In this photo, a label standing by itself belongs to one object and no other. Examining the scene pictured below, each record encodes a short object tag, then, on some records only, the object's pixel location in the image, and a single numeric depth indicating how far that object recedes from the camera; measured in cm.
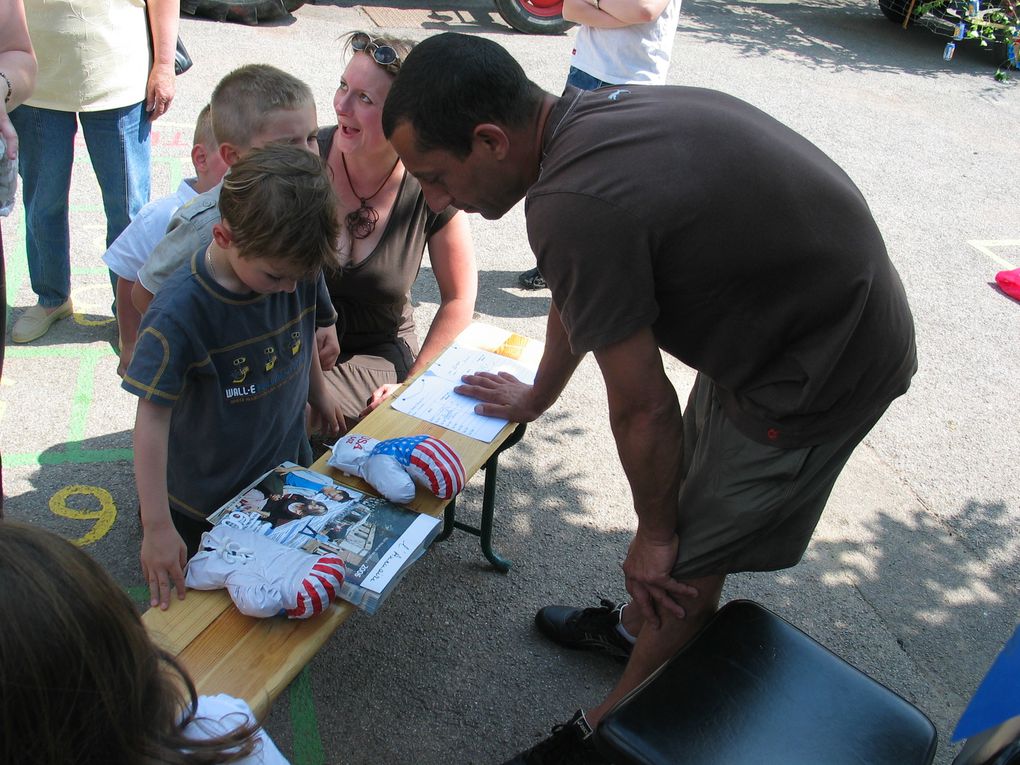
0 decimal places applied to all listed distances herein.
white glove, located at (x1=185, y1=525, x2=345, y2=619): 169
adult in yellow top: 327
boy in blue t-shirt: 181
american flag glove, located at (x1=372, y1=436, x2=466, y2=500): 210
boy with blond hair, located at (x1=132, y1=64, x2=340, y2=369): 230
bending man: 159
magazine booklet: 182
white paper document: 244
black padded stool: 169
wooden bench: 161
